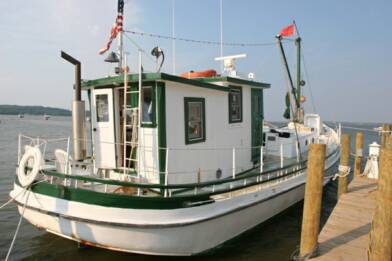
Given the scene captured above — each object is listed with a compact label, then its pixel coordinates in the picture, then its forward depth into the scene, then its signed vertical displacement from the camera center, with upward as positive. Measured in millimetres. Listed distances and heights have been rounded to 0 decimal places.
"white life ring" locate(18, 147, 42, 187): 5172 -766
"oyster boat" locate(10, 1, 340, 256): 4902 -1045
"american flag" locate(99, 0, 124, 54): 6180 +2225
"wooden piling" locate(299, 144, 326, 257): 4918 -1208
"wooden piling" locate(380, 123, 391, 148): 9445 -259
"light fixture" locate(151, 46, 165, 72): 6671 +1566
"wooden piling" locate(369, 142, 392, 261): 3758 -1211
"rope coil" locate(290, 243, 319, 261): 4761 -2135
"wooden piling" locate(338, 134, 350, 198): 7538 -1049
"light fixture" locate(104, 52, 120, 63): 6513 +1439
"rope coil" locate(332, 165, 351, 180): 7398 -1231
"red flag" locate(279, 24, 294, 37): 12350 +3857
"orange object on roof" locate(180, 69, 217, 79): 7982 +1323
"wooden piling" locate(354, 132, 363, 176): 9125 -840
